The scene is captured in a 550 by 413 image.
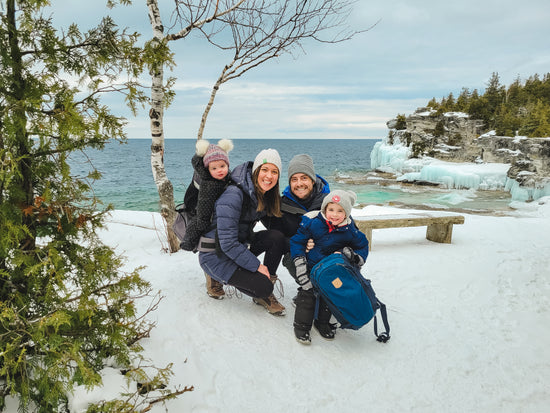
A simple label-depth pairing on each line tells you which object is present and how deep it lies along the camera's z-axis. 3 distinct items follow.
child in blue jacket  2.97
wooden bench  5.49
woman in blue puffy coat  2.97
